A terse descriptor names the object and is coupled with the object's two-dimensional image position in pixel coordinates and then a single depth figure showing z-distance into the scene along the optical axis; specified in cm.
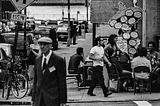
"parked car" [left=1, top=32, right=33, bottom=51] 3019
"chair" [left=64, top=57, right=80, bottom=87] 1911
